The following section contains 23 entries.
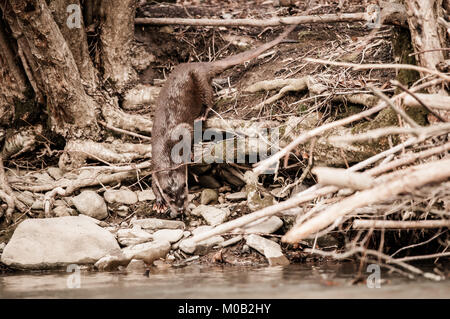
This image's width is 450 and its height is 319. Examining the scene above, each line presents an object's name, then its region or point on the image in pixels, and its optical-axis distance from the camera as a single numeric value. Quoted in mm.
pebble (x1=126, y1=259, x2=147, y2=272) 3787
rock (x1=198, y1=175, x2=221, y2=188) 4926
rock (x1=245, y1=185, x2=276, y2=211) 4297
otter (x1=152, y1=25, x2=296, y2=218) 4605
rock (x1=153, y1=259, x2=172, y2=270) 3784
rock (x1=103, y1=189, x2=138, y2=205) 4711
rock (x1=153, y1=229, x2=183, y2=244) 4145
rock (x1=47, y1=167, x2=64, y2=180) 4977
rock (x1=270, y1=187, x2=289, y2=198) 4289
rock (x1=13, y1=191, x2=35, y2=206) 4555
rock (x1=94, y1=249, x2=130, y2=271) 3785
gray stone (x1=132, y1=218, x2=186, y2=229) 4367
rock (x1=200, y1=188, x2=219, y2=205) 4711
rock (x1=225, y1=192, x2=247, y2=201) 4620
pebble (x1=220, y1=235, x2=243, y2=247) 3990
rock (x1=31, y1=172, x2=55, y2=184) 4871
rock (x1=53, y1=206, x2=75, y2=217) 4477
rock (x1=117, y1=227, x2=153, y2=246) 4082
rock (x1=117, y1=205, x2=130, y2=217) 4610
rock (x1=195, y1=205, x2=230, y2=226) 4352
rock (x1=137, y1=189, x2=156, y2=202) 4801
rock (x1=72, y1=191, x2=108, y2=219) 4510
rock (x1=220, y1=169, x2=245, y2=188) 4777
